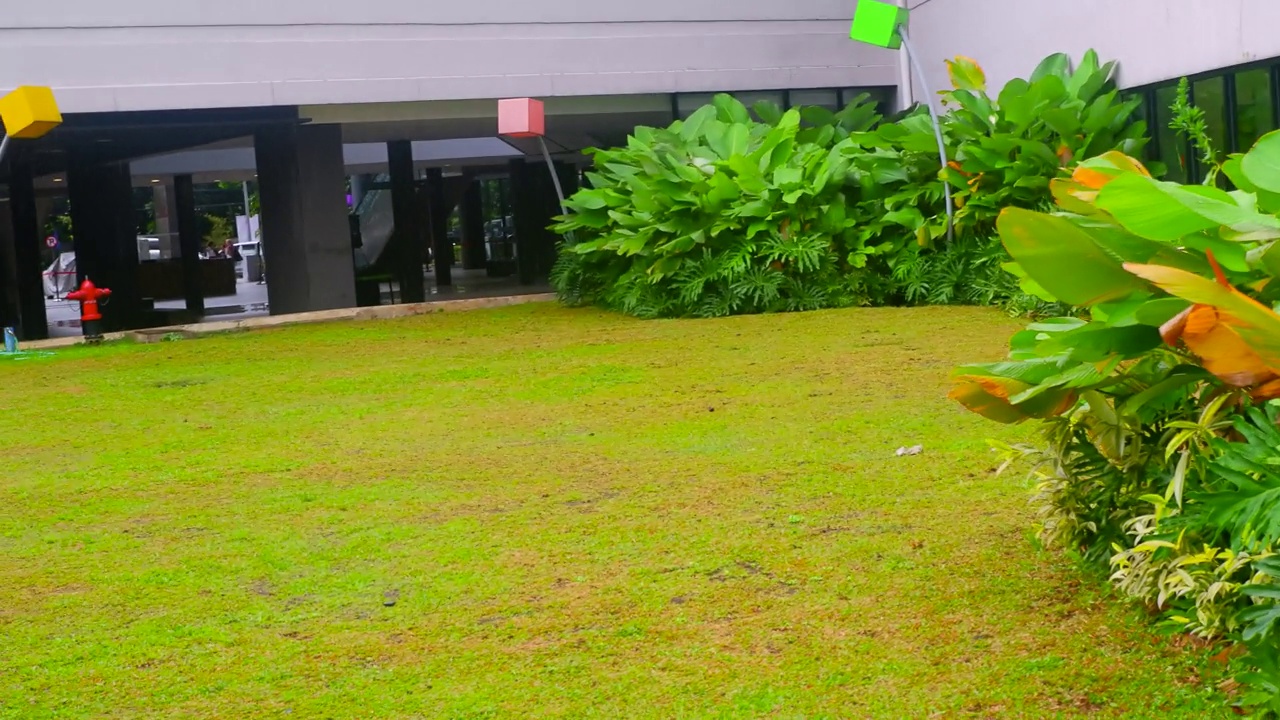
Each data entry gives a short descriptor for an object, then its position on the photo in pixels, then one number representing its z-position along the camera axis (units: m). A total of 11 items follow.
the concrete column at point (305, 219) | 17.67
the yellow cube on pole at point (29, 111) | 11.77
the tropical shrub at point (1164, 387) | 2.84
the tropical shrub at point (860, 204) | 12.86
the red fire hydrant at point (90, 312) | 14.64
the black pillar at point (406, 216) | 19.91
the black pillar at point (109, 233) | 17.38
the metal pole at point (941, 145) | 12.99
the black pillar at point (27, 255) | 15.90
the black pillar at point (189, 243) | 19.25
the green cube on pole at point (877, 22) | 13.09
